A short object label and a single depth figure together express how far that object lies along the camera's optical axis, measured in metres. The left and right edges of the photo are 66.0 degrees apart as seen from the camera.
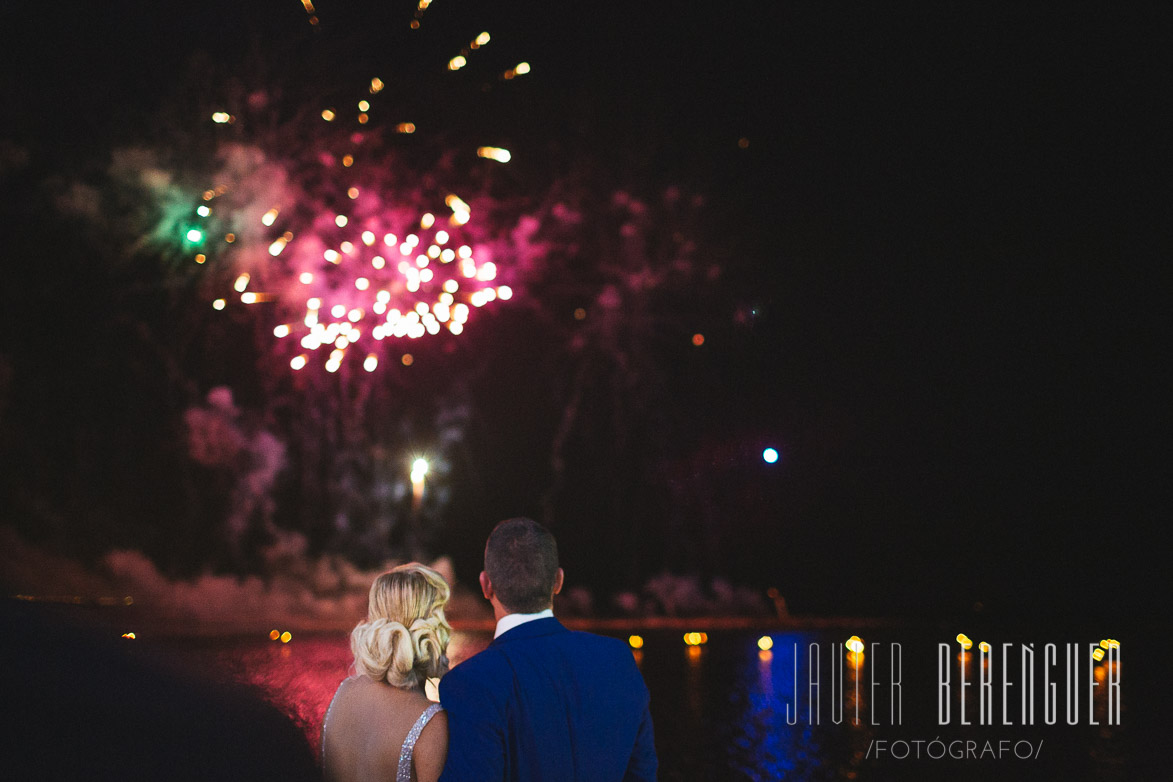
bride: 2.28
